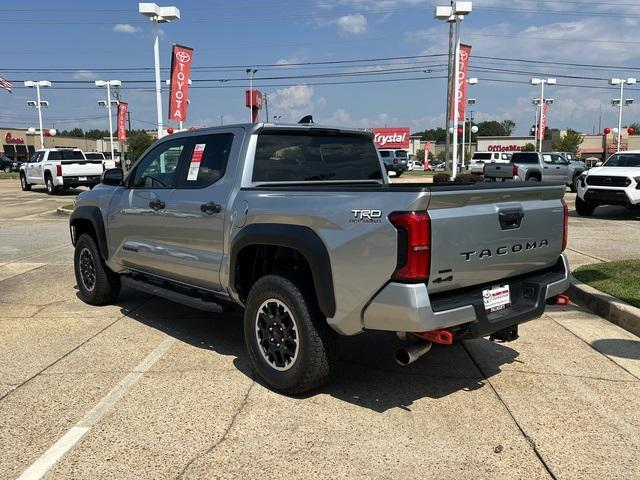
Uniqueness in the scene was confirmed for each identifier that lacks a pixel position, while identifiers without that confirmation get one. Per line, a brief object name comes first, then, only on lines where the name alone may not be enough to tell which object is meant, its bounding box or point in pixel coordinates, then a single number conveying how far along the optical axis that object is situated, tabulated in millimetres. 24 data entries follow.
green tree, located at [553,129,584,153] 70444
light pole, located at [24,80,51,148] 46375
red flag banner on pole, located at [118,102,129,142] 33406
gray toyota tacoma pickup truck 3275
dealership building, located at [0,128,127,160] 89125
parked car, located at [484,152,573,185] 24047
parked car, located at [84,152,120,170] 25609
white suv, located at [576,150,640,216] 13438
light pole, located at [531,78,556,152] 42556
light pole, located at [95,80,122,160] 41344
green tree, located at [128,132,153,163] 72388
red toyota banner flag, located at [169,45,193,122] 17328
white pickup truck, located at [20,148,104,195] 22625
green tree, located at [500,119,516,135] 176125
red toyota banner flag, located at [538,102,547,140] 43188
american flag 31119
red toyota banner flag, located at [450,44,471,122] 20766
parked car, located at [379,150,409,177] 41350
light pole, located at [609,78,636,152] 41375
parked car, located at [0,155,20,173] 59781
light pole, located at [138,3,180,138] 17203
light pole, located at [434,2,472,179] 18859
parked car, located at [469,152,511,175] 36394
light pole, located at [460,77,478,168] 37488
